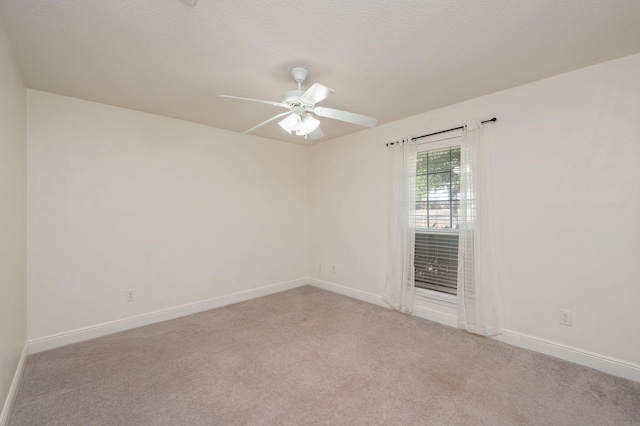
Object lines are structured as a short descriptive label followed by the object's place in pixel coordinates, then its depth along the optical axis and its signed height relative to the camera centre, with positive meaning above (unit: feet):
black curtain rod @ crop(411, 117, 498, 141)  9.09 +2.90
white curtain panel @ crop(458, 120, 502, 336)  9.11 -0.92
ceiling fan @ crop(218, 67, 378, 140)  6.48 +2.44
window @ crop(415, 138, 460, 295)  10.32 -0.23
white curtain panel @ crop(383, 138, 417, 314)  11.11 -0.55
